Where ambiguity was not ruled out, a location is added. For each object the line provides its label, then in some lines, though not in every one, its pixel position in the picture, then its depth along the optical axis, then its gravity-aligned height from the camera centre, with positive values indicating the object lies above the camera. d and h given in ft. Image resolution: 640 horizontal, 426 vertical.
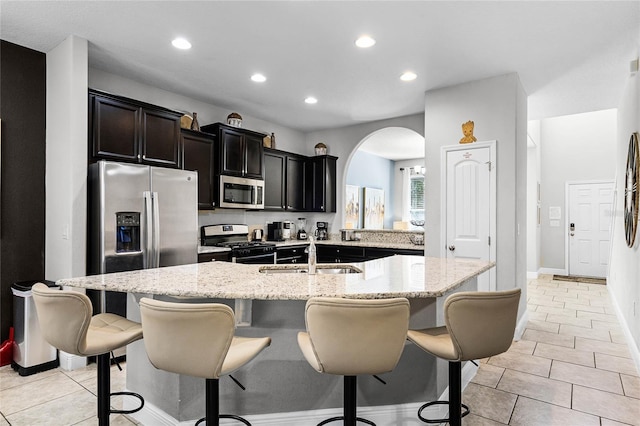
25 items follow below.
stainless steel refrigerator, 10.32 -0.11
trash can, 9.71 -3.19
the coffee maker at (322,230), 20.17 -0.78
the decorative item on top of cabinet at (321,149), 20.27 +3.65
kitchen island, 6.39 -2.78
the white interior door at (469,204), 12.94 +0.41
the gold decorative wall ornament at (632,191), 10.89 +0.77
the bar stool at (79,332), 5.45 -1.79
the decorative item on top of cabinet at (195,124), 14.72 +3.63
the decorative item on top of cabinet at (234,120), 15.99 +4.14
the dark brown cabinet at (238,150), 15.23 +2.80
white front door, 24.35 -0.75
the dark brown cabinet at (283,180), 18.03 +1.82
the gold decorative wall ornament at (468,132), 13.23 +2.97
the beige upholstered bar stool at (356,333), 4.78 -1.52
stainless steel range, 14.66 -1.16
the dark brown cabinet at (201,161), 14.07 +2.14
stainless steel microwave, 15.37 +1.01
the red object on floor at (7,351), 10.18 -3.67
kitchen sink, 8.21 -1.21
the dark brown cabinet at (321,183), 19.85 +1.75
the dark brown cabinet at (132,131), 10.90 +2.67
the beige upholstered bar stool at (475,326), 5.43 -1.64
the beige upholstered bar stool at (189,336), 4.76 -1.54
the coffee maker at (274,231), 18.92 -0.75
